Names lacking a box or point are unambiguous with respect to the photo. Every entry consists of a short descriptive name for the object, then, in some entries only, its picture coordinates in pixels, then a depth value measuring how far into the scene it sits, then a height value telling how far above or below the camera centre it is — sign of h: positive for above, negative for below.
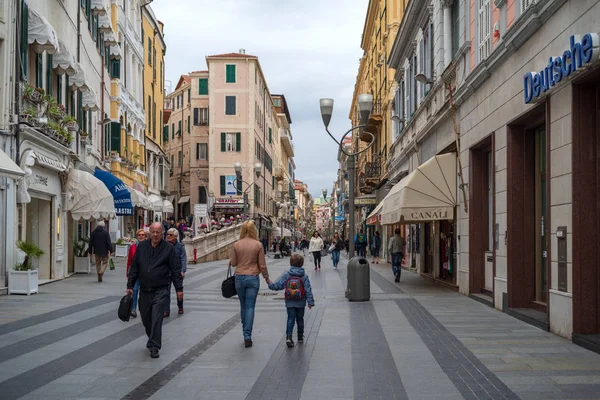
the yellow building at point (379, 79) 37.62 +8.76
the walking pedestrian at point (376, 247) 38.58 -1.52
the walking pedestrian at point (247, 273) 9.88 -0.75
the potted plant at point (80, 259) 24.23 -1.32
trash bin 16.05 -1.43
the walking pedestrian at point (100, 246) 21.42 -0.78
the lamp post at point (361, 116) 17.13 +2.58
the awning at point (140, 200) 33.09 +1.01
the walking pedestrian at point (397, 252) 22.47 -1.05
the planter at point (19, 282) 16.34 -1.42
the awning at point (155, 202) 40.12 +1.07
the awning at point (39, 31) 17.81 +4.83
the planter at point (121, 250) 33.25 -1.40
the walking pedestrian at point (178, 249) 13.41 -0.60
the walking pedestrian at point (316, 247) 30.87 -1.20
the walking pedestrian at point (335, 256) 32.59 -1.69
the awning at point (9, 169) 12.44 +0.92
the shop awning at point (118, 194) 27.05 +1.03
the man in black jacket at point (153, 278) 8.90 -0.73
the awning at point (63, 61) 20.30 +4.68
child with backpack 9.80 -1.00
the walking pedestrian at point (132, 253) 13.12 -0.68
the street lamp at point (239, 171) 32.37 +2.49
